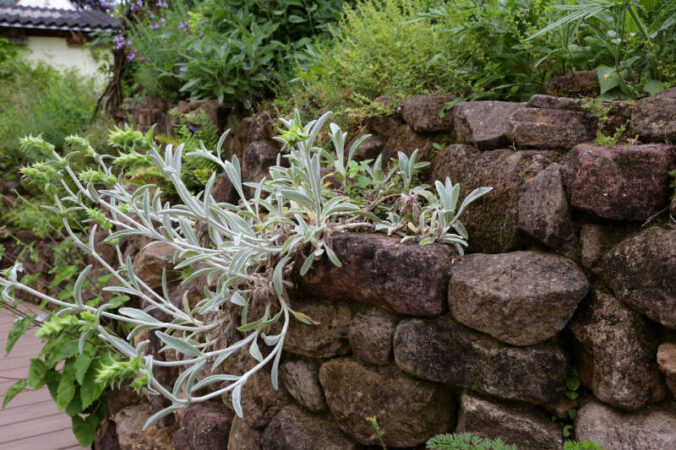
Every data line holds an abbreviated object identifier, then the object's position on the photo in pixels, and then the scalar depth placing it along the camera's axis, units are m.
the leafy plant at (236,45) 3.65
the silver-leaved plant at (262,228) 1.65
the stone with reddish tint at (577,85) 1.90
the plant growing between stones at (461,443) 1.22
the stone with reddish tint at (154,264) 2.87
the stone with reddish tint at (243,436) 2.02
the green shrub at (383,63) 2.36
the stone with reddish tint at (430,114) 2.10
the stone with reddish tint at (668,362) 1.28
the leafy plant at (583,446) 1.16
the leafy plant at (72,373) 2.39
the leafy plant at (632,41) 1.67
